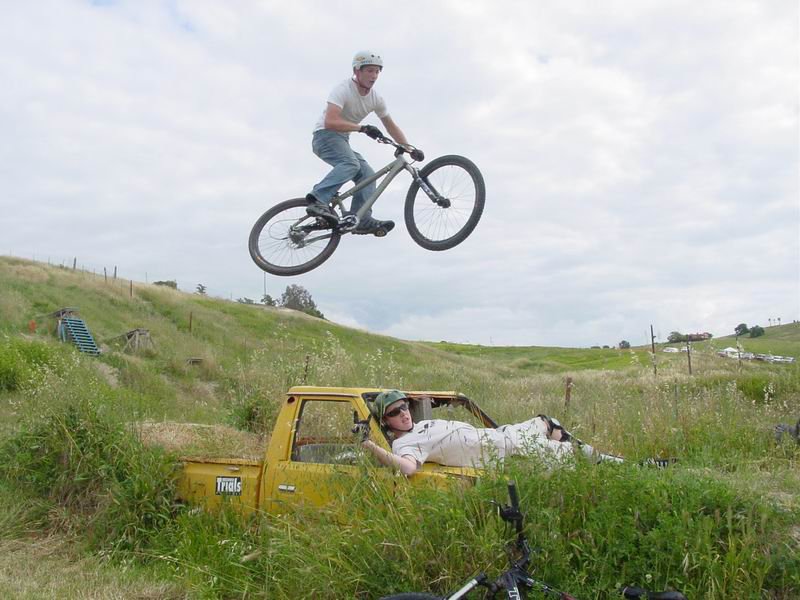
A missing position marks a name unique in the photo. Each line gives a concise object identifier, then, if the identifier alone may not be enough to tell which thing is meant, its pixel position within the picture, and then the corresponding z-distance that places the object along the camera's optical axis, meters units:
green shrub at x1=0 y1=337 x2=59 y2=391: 16.80
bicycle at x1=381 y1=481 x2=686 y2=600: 4.14
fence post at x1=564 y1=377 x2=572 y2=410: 9.62
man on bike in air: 6.43
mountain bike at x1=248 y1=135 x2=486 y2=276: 6.62
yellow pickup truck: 5.81
